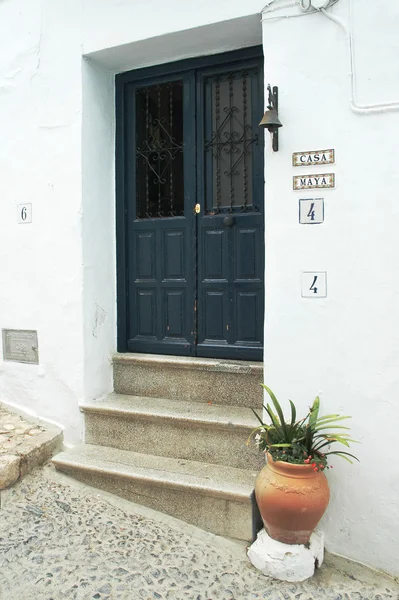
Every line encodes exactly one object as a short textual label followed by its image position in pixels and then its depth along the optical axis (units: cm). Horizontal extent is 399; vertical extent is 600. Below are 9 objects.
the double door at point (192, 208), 351
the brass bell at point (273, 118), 281
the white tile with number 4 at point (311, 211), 287
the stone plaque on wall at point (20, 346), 374
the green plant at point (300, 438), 257
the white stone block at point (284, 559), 249
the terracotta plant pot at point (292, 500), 248
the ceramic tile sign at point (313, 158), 285
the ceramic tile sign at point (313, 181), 285
